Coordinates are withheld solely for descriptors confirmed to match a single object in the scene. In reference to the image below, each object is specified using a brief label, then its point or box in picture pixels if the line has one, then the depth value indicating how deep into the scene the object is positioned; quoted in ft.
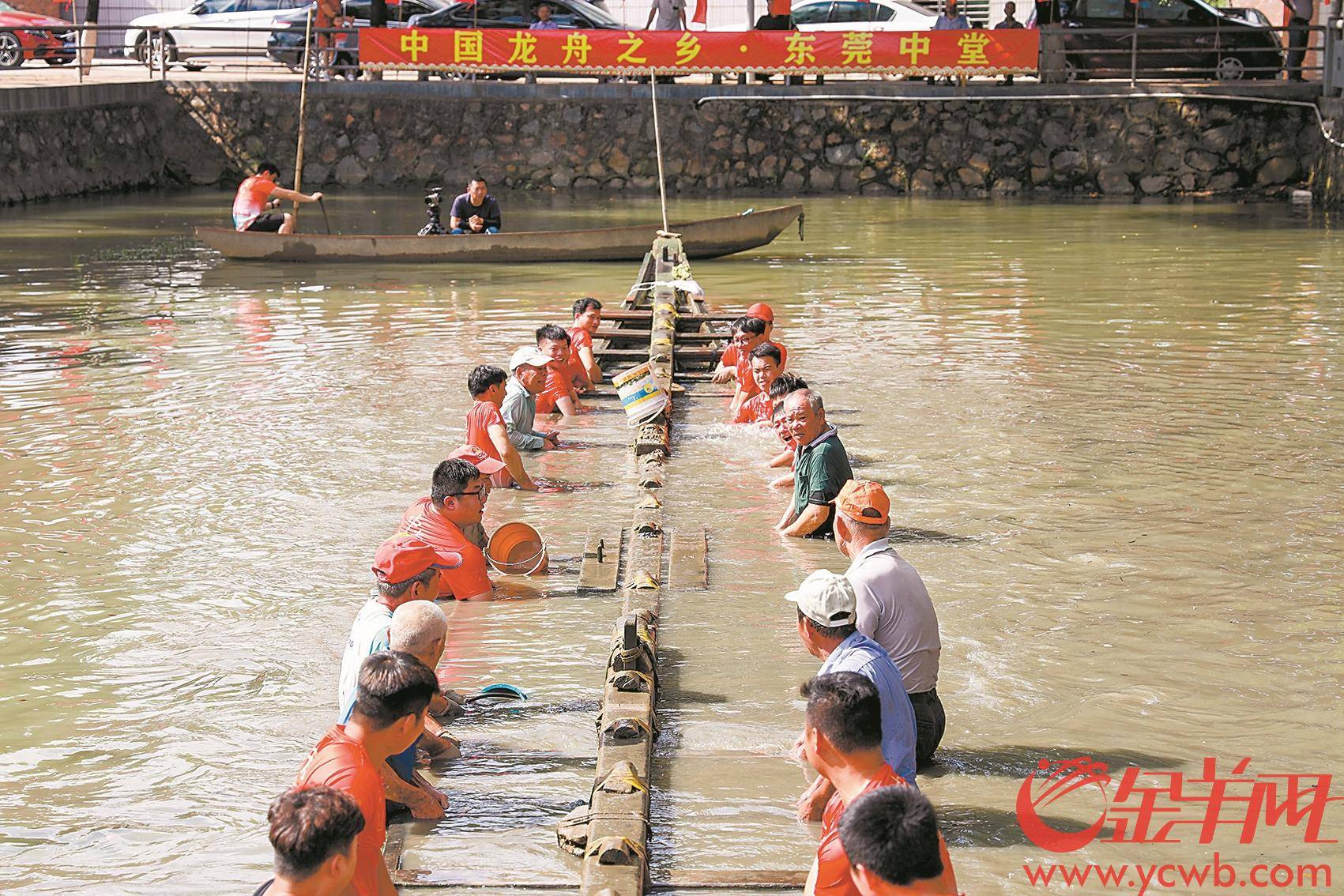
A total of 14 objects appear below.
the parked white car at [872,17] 98.94
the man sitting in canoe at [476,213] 67.72
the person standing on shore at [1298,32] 92.99
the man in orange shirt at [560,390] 39.81
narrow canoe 65.62
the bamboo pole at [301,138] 68.39
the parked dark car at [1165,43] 93.04
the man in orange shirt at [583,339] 43.42
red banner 91.35
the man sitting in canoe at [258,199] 66.39
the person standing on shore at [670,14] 96.84
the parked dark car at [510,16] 98.58
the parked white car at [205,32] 102.12
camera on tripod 67.05
